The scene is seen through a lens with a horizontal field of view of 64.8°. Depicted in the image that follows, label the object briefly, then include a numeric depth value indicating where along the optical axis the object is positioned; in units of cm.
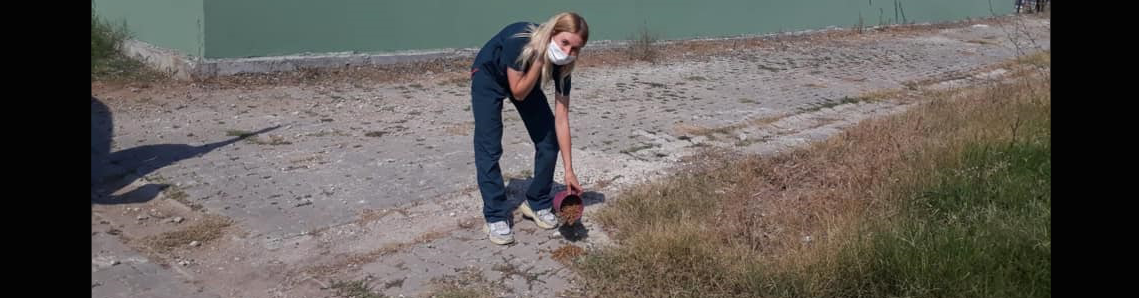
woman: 418
